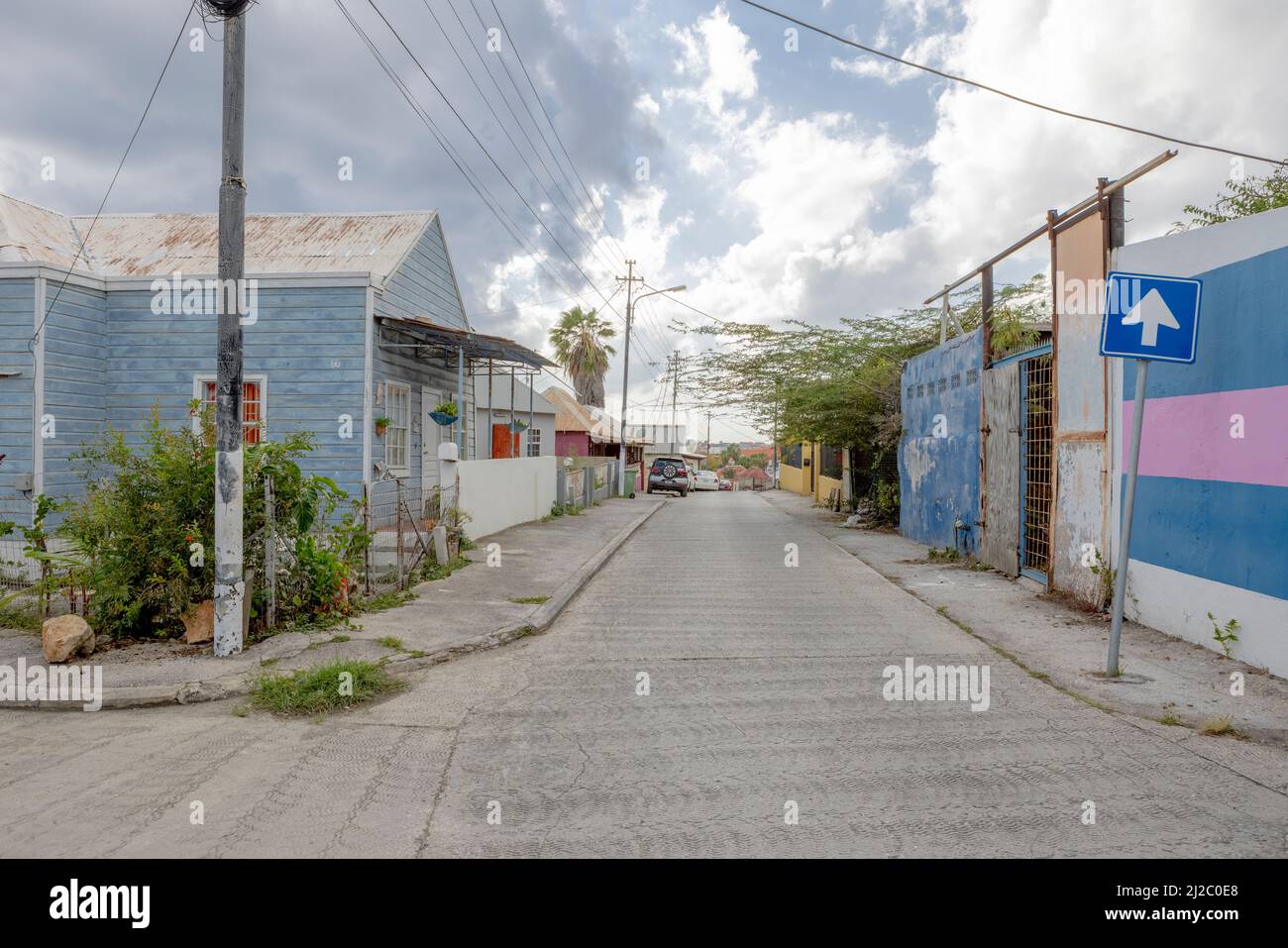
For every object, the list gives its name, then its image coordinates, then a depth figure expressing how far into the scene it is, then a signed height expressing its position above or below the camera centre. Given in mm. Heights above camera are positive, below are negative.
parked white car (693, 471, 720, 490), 53812 -1343
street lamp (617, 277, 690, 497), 35094 +3553
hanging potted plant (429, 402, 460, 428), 15375 +781
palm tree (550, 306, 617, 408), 52438 +6933
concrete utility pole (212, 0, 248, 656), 7008 +723
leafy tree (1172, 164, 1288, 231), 12836 +4202
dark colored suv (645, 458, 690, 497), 40938 -802
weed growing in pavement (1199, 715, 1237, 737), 5227 -1604
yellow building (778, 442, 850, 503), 29419 -431
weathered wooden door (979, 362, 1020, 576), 11609 -99
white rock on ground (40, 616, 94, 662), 6652 -1470
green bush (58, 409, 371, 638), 7230 -668
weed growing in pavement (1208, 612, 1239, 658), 6793 -1350
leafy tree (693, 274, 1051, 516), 20156 +2220
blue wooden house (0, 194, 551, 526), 12734 +1760
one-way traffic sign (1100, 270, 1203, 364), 6207 +1113
